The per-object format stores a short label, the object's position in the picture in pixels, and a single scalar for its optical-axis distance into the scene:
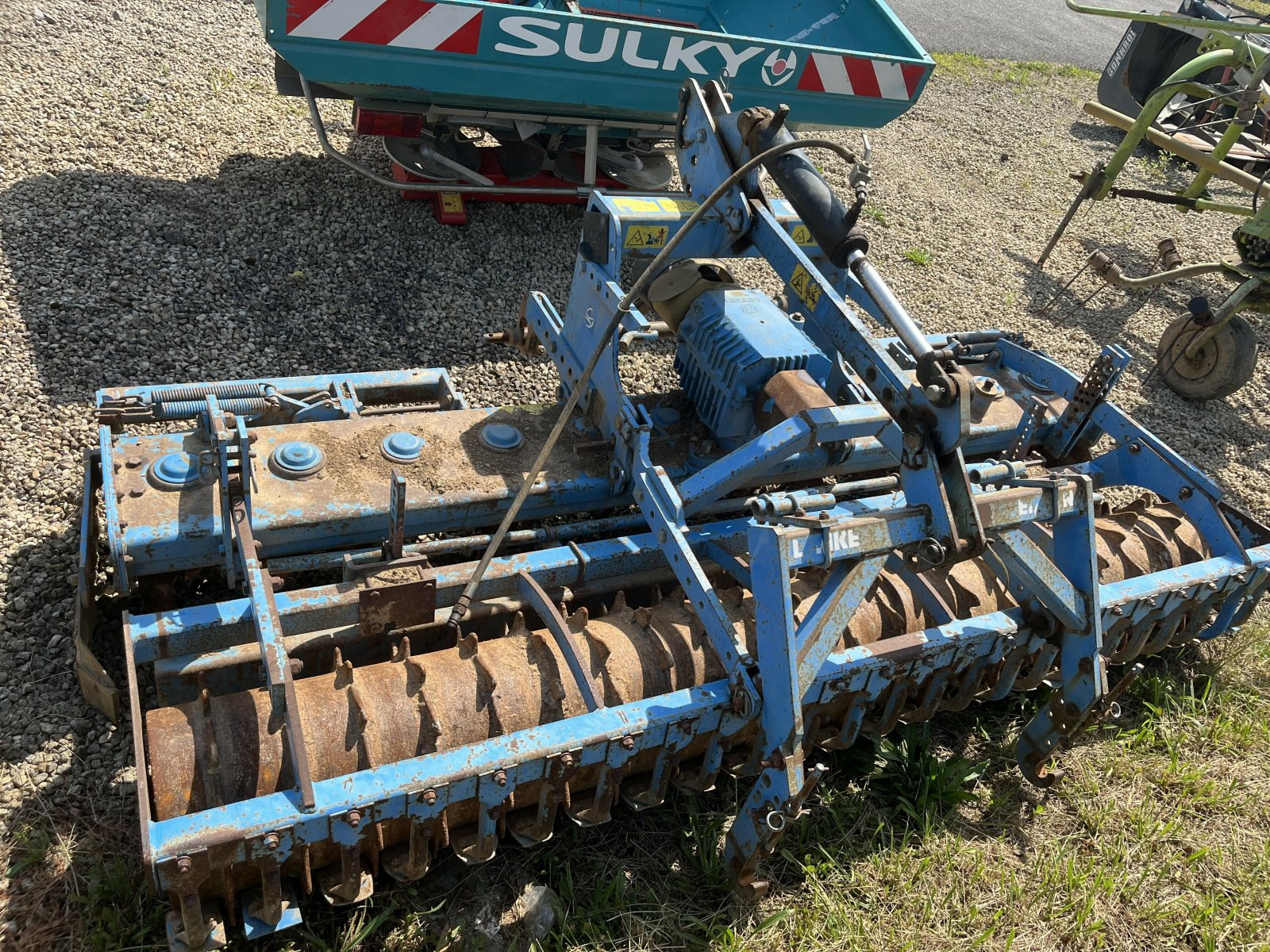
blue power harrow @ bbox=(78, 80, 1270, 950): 2.37
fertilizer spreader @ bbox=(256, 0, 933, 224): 4.52
